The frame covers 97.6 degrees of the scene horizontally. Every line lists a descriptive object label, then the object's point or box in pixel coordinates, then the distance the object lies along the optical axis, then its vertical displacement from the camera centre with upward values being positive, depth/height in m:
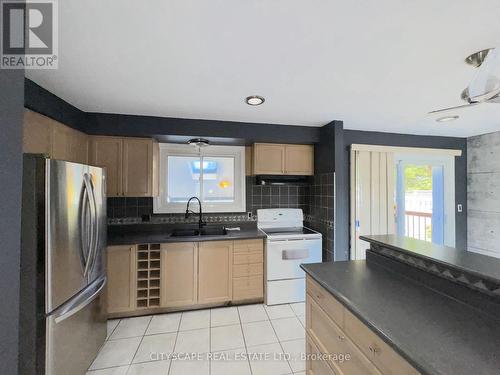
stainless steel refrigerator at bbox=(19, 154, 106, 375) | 1.30 -0.51
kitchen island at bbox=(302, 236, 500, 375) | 0.81 -0.59
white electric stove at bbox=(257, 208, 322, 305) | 2.73 -0.92
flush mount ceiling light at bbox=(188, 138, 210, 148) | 2.62 +0.57
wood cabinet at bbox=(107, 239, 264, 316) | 2.45 -1.01
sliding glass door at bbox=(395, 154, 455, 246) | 3.31 -0.13
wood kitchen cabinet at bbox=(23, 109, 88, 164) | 1.68 +0.46
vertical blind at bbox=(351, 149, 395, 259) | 2.94 -0.08
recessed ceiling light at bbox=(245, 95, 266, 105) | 1.99 +0.83
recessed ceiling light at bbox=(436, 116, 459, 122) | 2.47 +0.81
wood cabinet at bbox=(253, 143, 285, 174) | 2.95 +0.42
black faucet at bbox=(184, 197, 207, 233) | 2.98 -0.36
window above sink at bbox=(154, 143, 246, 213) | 3.09 +0.17
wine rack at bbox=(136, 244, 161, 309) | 2.51 -1.01
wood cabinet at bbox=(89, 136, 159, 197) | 2.55 +0.32
